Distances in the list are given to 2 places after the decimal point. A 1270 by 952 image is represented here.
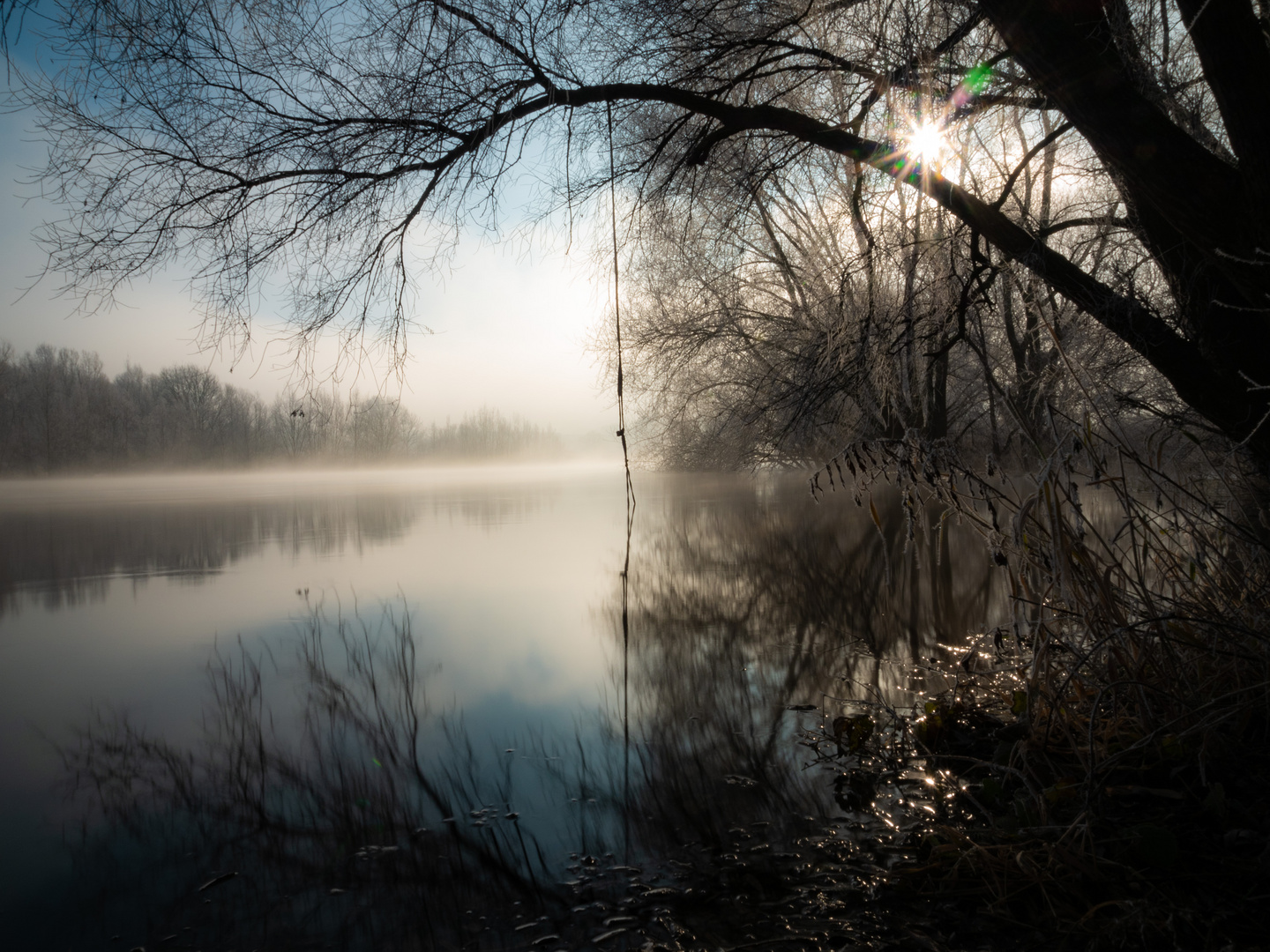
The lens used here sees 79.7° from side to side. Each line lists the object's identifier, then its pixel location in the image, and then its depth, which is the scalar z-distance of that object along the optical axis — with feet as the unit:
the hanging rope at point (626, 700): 6.89
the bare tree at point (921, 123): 7.88
